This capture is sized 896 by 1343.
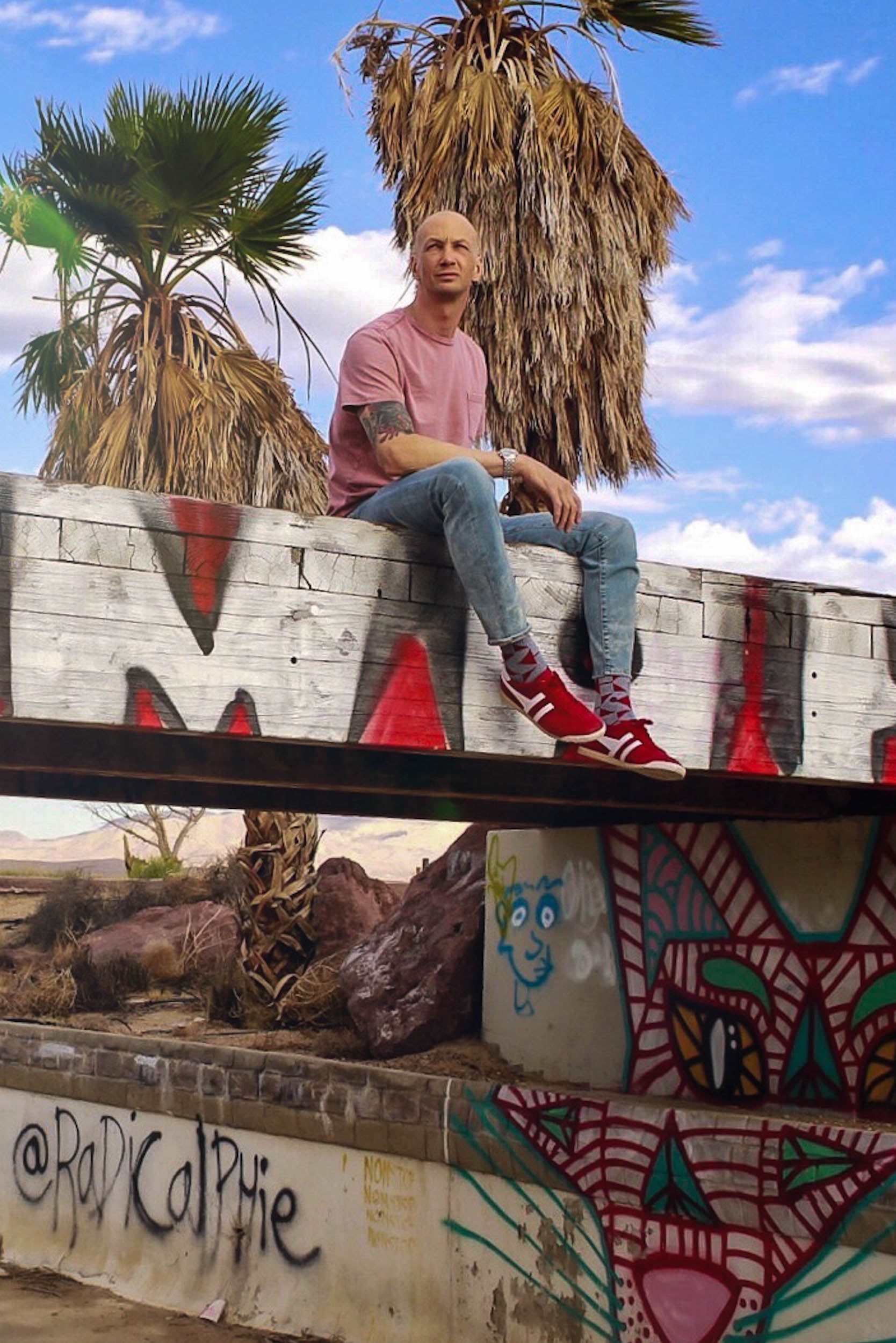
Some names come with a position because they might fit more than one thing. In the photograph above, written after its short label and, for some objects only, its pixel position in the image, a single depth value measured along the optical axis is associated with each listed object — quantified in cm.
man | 500
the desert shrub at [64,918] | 2094
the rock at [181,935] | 1836
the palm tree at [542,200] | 1369
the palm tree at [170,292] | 1470
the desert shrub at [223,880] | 2038
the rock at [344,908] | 1591
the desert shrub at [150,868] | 2598
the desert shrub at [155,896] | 2130
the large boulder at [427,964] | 1213
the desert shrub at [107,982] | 1714
